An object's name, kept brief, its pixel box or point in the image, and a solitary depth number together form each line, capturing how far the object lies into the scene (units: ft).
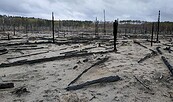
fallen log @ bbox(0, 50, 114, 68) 23.70
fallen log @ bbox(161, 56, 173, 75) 20.97
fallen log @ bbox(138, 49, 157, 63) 26.88
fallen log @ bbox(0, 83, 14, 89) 15.64
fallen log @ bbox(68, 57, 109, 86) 17.23
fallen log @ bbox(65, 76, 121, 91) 15.41
